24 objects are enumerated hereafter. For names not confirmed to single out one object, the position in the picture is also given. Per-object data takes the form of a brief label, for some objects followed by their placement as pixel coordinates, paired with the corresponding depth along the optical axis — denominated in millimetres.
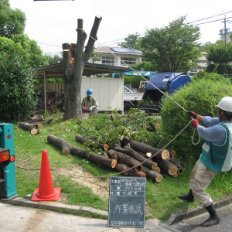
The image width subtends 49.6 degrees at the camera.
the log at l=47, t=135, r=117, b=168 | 5312
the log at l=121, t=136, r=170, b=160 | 5332
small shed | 13070
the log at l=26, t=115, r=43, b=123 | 9530
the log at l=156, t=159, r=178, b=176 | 5293
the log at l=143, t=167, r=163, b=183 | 5016
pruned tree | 9164
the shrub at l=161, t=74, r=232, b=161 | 5590
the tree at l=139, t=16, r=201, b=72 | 25700
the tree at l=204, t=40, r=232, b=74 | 32219
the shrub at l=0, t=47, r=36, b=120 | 9172
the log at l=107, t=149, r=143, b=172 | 5057
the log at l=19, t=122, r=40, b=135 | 7985
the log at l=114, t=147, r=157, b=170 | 5242
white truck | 16452
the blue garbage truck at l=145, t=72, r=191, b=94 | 13508
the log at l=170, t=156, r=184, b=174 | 5441
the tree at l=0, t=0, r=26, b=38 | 25891
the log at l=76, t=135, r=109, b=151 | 5992
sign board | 3785
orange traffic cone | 4375
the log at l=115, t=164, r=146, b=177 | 4973
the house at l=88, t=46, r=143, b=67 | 43684
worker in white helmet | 3744
